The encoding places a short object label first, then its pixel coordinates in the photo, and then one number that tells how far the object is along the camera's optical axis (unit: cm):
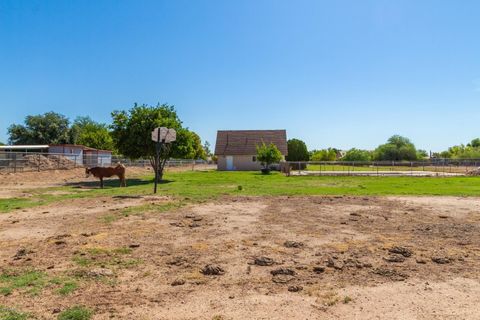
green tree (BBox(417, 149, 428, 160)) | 10488
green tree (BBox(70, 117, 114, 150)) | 6588
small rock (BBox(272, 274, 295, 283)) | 453
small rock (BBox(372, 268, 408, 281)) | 463
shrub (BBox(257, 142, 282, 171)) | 3950
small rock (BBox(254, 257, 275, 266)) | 523
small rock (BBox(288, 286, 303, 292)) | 420
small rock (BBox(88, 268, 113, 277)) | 468
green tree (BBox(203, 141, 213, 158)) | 13552
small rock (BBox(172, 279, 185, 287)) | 442
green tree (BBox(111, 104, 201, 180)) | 2478
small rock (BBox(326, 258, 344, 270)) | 507
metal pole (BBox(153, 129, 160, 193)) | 1589
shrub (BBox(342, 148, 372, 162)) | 8438
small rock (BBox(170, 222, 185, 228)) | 815
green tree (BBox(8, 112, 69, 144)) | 6644
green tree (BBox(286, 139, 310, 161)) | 5619
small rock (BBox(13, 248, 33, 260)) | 551
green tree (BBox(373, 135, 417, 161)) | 8712
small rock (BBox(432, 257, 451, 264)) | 536
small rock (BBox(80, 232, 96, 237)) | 704
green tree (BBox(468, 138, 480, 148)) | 13592
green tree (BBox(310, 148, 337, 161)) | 7812
